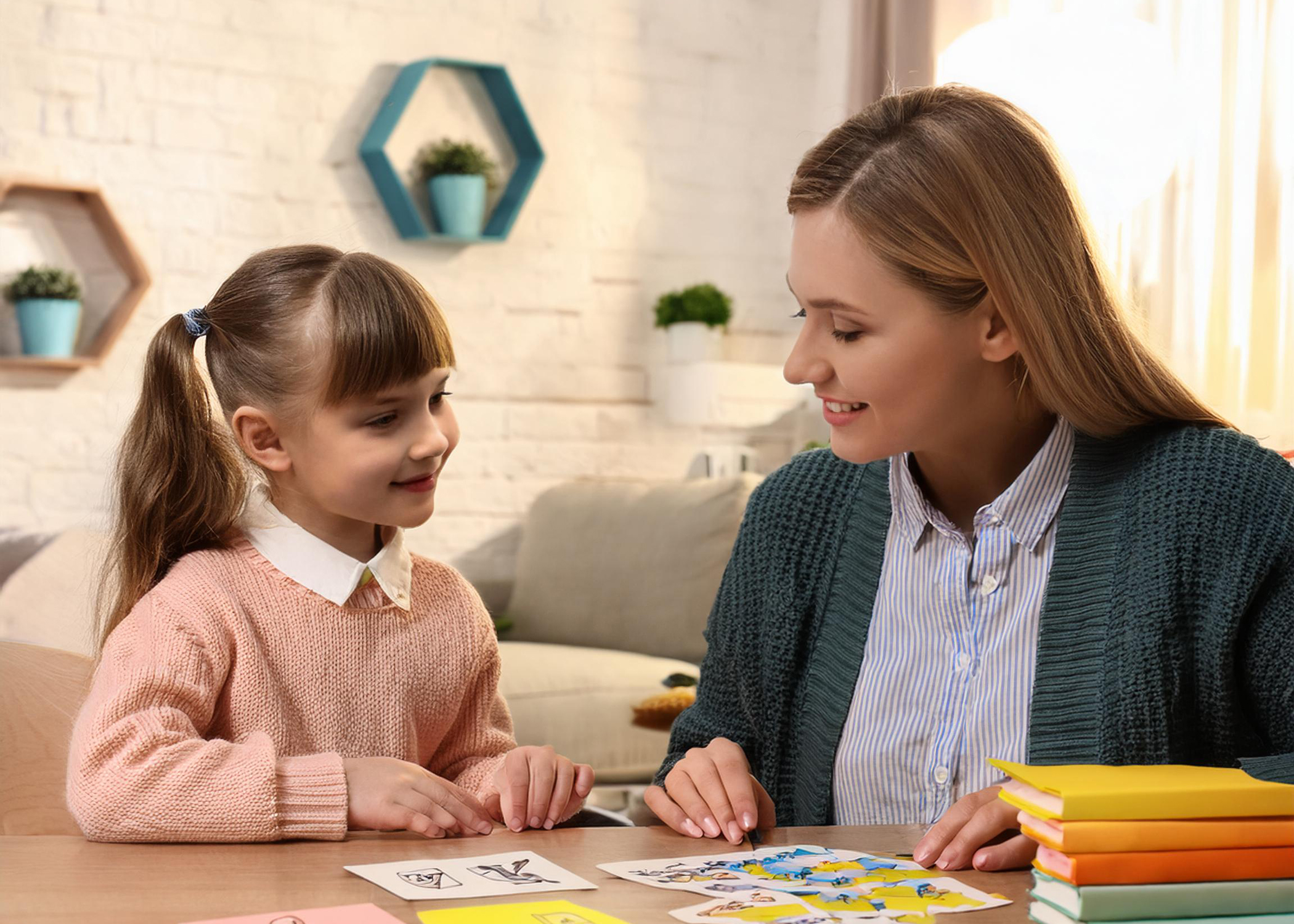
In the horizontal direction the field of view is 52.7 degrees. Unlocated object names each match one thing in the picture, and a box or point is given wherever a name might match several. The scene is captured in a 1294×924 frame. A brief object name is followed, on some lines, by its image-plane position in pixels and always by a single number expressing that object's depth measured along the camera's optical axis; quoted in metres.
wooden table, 0.80
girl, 1.12
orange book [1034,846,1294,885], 0.72
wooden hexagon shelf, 3.43
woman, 1.11
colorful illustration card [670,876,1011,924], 0.79
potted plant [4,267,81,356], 3.35
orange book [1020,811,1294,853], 0.72
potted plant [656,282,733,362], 4.07
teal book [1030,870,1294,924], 0.72
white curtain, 2.57
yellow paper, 0.77
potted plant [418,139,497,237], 3.82
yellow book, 0.73
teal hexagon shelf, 3.78
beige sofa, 2.80
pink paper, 0.76
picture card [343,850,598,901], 0.84
